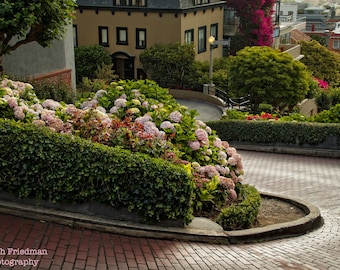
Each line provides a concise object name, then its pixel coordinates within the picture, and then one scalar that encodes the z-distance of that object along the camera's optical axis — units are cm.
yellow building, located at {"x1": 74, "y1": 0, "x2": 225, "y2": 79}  3962
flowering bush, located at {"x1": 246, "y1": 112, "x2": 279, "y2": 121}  2174
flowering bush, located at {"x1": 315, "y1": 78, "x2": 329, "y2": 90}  4292
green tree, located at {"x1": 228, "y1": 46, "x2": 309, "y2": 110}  2992
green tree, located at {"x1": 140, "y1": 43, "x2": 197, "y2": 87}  3816
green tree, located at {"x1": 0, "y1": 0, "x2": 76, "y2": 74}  1583
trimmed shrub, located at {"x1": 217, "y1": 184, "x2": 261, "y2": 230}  899
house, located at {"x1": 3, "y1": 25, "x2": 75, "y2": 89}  2112
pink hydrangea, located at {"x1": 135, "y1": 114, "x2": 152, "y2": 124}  1050
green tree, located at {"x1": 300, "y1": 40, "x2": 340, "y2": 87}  5325
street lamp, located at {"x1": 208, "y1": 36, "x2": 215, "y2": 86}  3197
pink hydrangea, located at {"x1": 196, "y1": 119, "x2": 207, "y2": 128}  1141
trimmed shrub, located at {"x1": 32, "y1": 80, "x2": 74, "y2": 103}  1694
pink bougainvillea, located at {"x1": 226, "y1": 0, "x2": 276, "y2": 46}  4334
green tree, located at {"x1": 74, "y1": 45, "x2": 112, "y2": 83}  4084
